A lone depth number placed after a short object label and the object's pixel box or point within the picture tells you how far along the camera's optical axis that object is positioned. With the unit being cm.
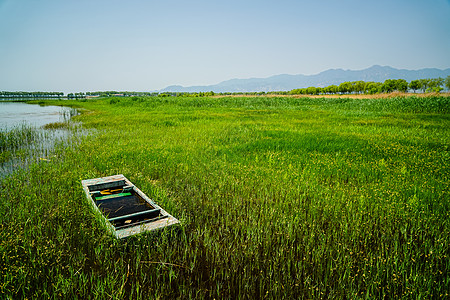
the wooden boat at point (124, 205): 341
